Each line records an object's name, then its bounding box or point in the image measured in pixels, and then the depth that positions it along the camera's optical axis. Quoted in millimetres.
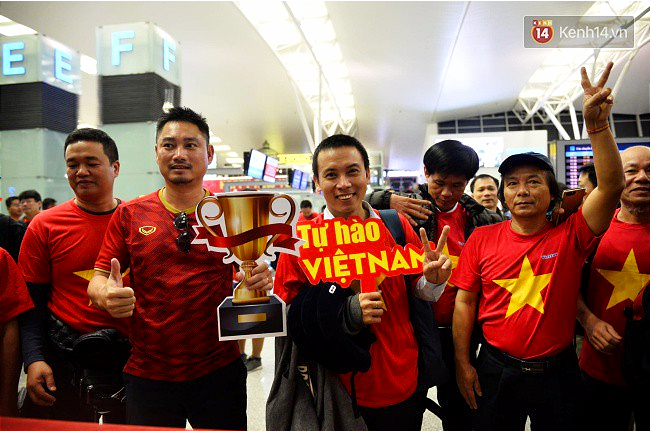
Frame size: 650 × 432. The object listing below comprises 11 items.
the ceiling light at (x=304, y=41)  6957
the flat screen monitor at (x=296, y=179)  11023
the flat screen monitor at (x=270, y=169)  9719
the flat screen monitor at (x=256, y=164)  8836
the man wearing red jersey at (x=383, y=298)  1185
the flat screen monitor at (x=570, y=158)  3688
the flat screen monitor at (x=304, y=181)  11648
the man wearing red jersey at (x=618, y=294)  1457
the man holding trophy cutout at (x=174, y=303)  1243
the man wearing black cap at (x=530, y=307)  1357
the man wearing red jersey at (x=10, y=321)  1345
